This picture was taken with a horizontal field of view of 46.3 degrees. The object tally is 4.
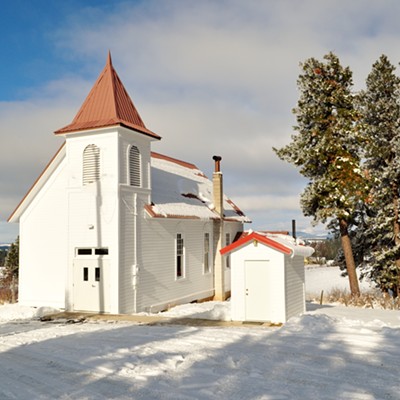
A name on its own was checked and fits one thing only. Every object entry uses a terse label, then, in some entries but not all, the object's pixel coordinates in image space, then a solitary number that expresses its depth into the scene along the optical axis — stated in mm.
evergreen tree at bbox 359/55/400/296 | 27094
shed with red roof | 16156
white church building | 19516
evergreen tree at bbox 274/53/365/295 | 26062
